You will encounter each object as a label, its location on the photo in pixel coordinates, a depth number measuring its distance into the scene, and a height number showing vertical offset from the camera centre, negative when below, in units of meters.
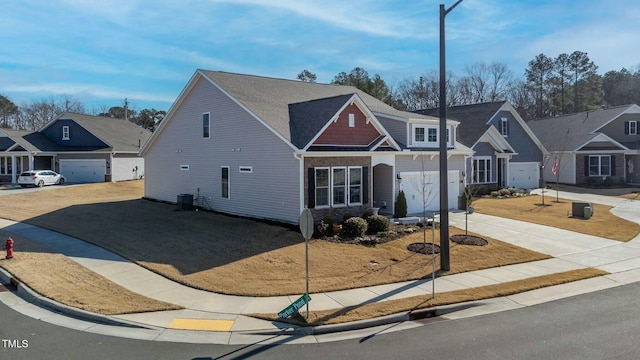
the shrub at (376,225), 18.97 -2.34
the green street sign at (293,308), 9.42 -2.96
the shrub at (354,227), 18.12 -2.33
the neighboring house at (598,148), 41.47 +2.16
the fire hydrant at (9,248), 14.43 -2.46
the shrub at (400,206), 22.50 -1.83
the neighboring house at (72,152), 42.75 +2.23
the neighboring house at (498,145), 35.06 +2.23
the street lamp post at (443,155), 13.40 +0.51
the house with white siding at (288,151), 20.00 +1.12
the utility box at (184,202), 25.28 -1.68
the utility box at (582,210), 23.95 -2.23
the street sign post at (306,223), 9.88 -1.17
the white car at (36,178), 38.78 -0.32
